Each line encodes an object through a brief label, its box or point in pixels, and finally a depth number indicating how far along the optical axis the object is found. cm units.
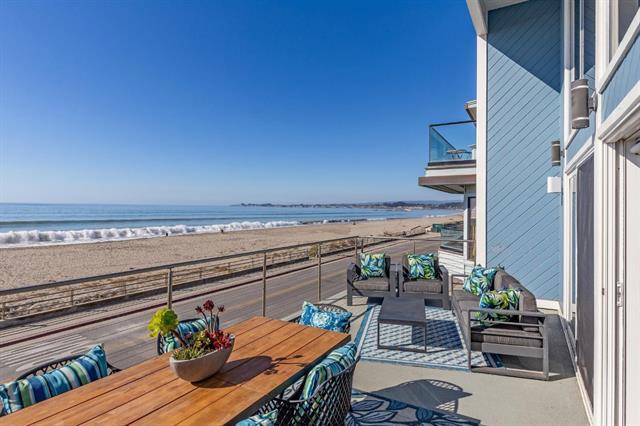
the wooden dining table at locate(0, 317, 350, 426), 125
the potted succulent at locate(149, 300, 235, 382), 146
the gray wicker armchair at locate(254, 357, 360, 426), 138
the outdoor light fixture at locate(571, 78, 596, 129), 229
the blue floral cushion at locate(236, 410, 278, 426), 113
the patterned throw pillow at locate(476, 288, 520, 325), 300
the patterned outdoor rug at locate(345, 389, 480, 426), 221
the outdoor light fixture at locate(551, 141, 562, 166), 454
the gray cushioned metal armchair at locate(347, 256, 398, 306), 480
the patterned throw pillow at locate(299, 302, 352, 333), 256
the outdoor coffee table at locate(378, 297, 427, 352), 323
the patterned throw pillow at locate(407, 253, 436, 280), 493
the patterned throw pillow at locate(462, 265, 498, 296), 407
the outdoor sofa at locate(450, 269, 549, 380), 278
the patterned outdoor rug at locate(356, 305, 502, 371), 314
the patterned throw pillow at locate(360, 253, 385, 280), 505
